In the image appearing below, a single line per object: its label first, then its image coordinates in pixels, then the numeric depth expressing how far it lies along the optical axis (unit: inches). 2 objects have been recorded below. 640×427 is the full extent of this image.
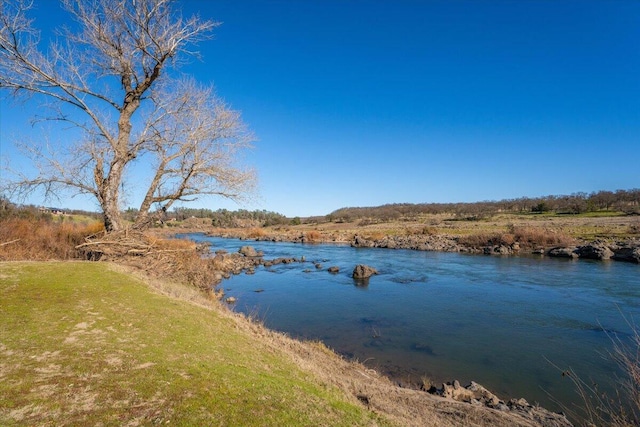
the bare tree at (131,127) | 470.6
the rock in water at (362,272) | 1052.7
